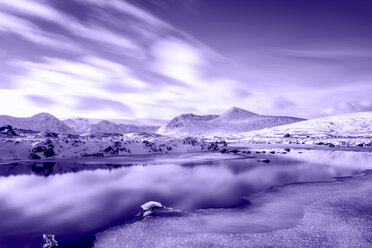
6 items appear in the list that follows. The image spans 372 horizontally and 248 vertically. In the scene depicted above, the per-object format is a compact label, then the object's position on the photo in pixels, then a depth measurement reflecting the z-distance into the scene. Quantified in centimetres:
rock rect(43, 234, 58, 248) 1270
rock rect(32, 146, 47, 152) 5738
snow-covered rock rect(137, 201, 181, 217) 1783
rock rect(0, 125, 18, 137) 7765
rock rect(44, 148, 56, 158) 5737
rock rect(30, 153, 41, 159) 5519
